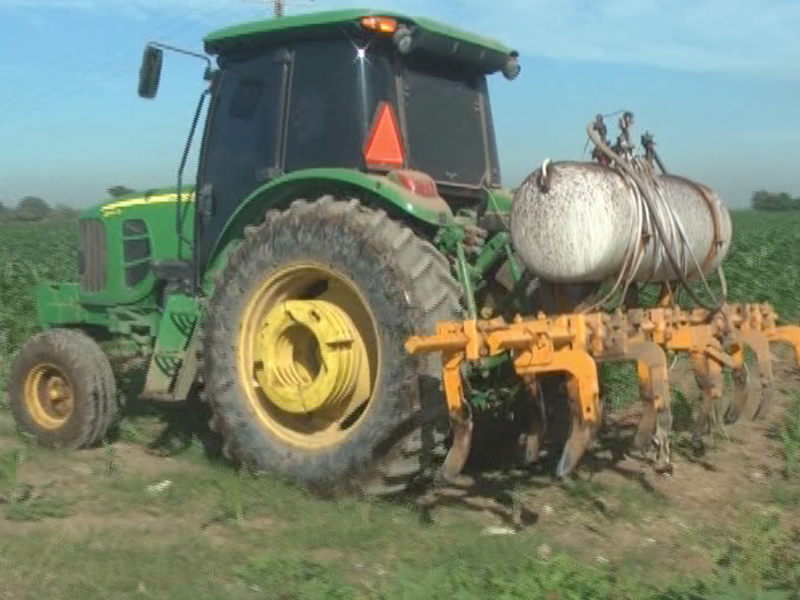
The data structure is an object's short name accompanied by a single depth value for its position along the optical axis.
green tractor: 4.64
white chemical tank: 4.23
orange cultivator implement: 4.11
